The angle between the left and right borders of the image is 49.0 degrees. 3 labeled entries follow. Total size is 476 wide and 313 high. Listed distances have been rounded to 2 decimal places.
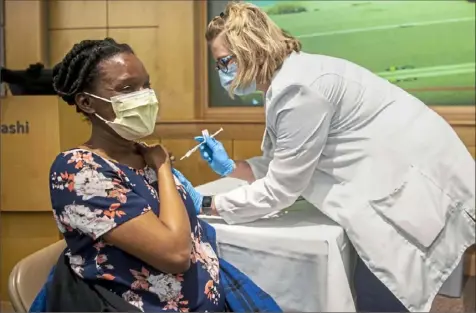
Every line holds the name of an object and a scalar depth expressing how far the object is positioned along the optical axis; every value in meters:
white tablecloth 0.93
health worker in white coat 1.01
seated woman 0.79
